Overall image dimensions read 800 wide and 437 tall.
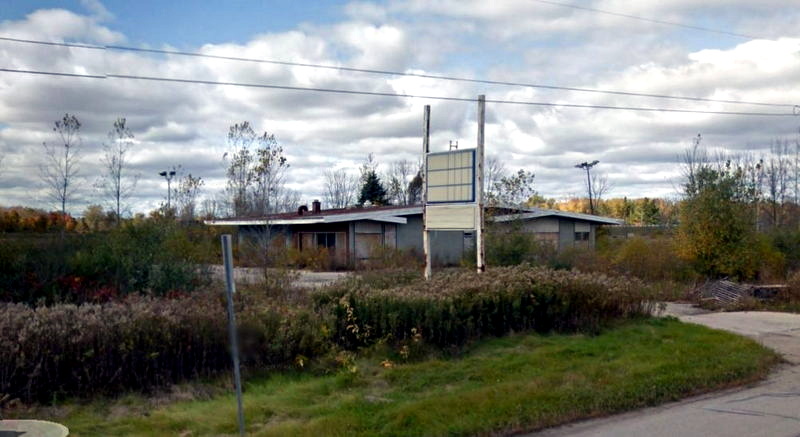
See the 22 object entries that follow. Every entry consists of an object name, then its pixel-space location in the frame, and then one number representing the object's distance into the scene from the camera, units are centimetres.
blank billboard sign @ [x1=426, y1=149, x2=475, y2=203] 1703
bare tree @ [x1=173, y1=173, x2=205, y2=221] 3985
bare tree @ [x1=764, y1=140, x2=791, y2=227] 4659
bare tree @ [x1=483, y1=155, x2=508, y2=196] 3865
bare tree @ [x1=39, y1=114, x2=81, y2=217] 2373
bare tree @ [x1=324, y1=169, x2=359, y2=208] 6850
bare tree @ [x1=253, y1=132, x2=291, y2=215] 2633
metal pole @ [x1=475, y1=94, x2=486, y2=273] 1664
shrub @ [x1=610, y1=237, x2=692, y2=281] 2645
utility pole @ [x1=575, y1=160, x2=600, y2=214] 6589
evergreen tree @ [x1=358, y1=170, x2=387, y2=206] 6462
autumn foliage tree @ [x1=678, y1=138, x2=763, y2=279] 2583
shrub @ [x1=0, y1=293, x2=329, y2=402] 900
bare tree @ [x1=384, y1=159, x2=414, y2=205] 7106
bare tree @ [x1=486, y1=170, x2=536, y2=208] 3911
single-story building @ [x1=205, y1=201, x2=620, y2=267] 3906
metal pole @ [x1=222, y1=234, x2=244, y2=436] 745
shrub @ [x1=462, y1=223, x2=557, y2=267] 2600
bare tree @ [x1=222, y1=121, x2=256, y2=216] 2924
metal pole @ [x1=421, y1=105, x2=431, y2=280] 1836
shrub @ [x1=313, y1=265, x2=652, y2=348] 1215
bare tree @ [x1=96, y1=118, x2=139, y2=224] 2822
